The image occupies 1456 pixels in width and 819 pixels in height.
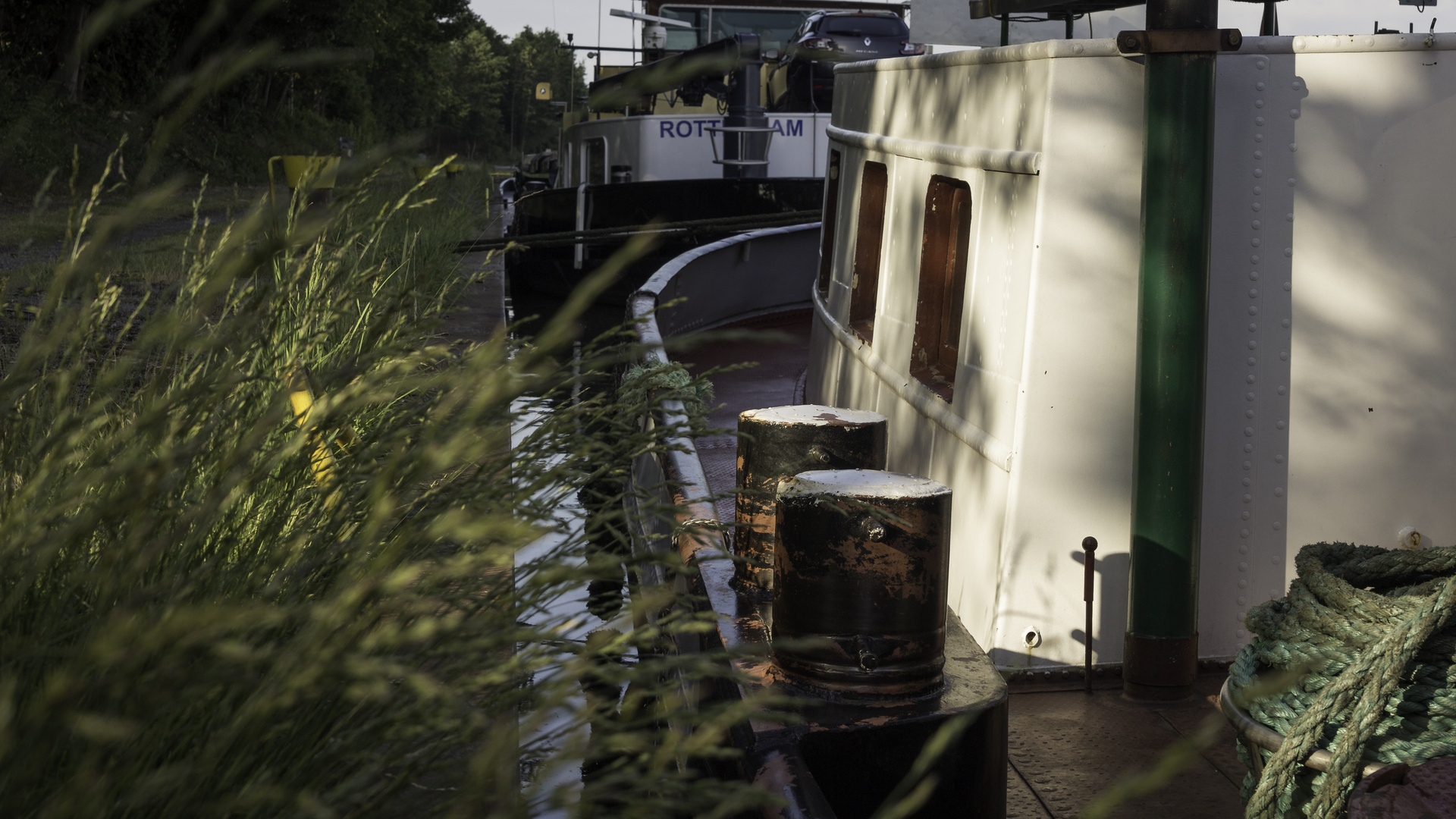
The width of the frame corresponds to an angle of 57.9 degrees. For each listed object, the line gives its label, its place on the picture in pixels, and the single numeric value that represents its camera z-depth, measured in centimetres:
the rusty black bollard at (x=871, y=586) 262
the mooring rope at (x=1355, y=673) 197
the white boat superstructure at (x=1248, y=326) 343
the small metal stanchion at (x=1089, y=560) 347
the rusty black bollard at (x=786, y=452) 333
